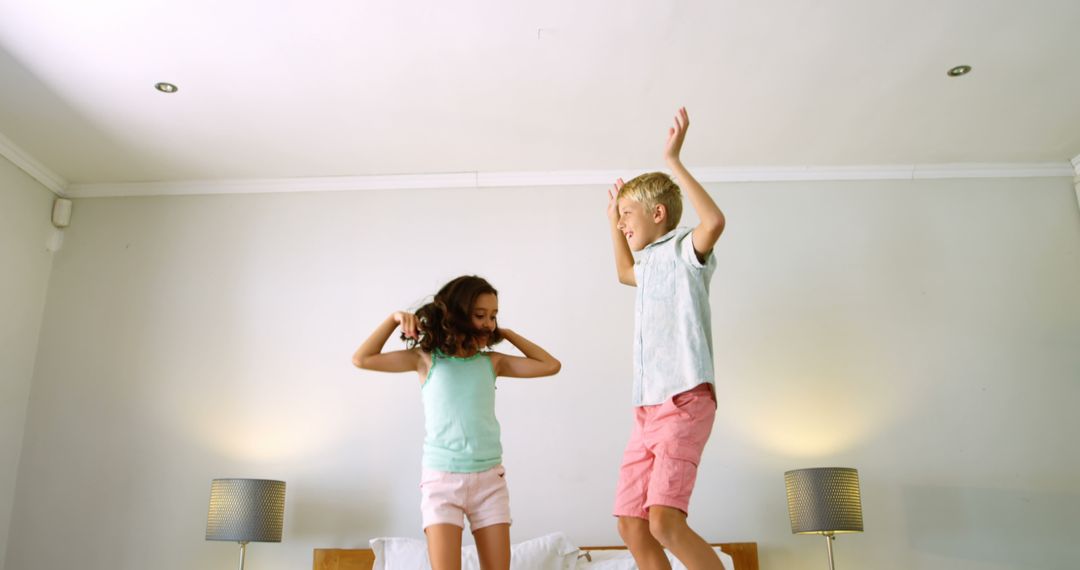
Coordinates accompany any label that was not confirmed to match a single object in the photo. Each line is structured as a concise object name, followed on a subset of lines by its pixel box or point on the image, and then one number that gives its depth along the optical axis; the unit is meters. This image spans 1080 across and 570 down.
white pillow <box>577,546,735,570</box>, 3.03
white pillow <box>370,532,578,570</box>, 2.98
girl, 2.13
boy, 1.87
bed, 3.28
